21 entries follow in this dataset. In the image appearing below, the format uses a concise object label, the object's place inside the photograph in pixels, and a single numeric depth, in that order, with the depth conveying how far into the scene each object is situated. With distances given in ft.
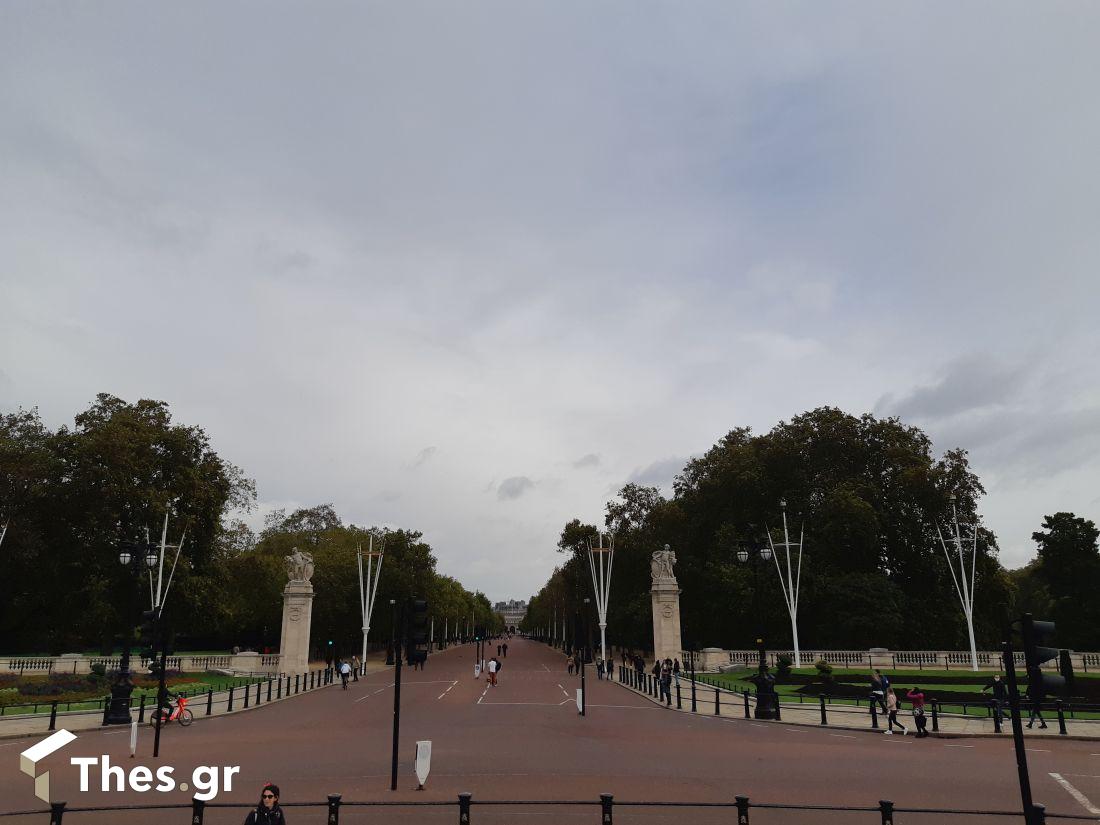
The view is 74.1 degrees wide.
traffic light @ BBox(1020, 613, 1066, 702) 23.58
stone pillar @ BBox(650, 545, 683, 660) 152.52
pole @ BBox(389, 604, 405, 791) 39.83
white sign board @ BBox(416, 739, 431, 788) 39.37
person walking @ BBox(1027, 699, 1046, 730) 66.86
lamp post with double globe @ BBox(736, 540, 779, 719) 76.79
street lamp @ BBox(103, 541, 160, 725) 72.23
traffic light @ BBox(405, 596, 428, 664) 41.11
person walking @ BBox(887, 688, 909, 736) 67.00
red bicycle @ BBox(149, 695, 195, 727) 69.51
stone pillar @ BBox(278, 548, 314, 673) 143.13
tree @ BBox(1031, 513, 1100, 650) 172.76
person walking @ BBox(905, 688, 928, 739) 64.13
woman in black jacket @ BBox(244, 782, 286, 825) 25.17
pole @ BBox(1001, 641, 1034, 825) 24.62
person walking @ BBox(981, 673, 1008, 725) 67.59
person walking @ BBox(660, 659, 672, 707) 91.09
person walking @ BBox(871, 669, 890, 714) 72.98
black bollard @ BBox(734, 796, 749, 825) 29.07
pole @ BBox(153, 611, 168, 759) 51.75
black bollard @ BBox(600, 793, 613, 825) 28.68
